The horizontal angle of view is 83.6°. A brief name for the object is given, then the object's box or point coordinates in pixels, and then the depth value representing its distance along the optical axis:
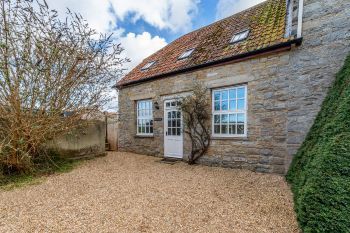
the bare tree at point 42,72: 4.72
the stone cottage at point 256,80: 4.86
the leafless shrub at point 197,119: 6.66
